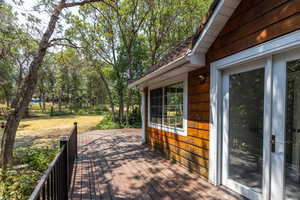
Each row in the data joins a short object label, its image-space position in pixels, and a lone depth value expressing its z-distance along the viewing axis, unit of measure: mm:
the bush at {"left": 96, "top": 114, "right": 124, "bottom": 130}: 10766
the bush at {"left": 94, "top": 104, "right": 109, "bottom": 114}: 26012
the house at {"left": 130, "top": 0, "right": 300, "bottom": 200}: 1872
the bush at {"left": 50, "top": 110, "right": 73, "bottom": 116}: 22250
